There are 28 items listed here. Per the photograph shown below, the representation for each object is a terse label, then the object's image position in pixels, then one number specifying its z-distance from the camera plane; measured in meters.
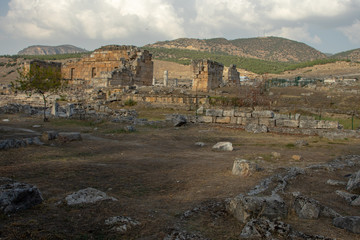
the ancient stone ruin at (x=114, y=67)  30.34
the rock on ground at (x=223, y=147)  10.27
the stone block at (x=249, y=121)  16.73
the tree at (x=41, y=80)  16.73
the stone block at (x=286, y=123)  15.90
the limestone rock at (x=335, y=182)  6.21
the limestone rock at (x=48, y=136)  9.94
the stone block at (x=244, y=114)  17.25
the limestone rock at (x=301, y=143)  11.83
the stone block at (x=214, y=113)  17.55
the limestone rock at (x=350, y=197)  4.95
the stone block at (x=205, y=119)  17.39
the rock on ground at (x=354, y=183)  5.61
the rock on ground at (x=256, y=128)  15.48
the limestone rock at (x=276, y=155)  9.01
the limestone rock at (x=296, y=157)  8.84
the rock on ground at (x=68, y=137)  10.01
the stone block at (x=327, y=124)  15.49
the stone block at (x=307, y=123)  15.73
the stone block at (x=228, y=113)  17.44
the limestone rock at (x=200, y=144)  11.23
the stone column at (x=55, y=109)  19.57
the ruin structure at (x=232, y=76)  38.41
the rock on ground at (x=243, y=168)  6.60
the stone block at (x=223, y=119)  17.34
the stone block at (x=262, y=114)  16.70
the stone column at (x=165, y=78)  41.47
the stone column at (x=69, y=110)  18.38
